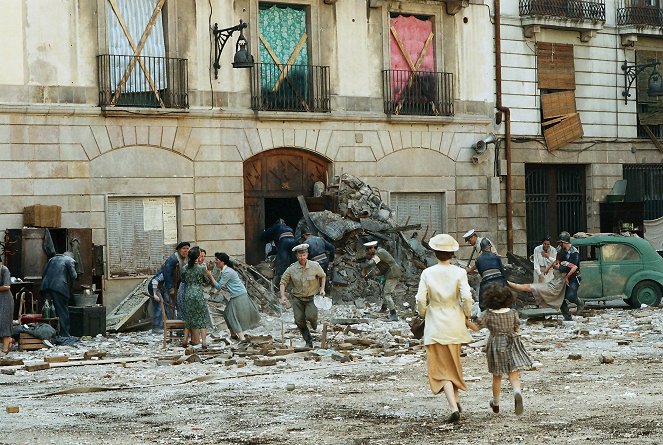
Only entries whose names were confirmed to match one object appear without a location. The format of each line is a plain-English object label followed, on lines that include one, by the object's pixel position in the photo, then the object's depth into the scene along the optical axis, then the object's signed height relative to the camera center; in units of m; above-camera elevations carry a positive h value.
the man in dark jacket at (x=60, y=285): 21.73 -0.87
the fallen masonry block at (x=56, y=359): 18.54 -1.77
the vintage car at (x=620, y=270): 25.89 -1.01
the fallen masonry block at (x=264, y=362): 17.62 -1.78
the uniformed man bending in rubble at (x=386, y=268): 24.75 -0.82
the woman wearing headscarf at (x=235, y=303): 20.39 -1.15
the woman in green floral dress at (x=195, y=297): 19.88 -1.02
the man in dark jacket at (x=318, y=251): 25.47 -0.49
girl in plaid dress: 12.45 -1.11
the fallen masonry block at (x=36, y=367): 17.84 -1.80
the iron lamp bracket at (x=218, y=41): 27.50 +3.79
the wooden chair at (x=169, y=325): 20.20 -1.46
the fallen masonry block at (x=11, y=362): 18.45 -1.78
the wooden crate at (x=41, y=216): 25.34 +0.28
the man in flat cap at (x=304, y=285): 19.36 -0.87
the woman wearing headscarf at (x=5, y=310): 19.86 -1.15
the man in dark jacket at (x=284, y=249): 27.17 -0.47
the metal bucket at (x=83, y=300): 23.02 -1.19
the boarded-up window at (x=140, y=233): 26.69 -0.09
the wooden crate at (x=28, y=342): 20.67 -1.71
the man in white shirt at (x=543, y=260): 24.22 -0.73
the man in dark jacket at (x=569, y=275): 23.44 -0.97
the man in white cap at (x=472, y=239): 21.36 -0.28
